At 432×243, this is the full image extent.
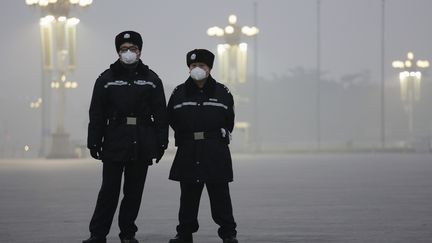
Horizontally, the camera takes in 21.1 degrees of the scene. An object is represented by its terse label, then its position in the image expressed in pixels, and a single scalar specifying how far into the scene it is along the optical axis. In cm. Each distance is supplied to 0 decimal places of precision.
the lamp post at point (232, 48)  7288
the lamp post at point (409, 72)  8956
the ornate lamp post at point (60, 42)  5491
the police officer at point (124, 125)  987
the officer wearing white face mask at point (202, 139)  1019
